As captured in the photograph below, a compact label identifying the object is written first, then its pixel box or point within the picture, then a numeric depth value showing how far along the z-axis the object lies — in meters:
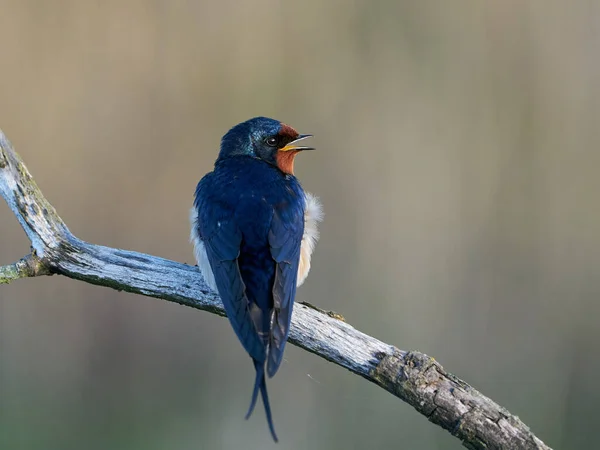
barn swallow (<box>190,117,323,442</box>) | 4.27
